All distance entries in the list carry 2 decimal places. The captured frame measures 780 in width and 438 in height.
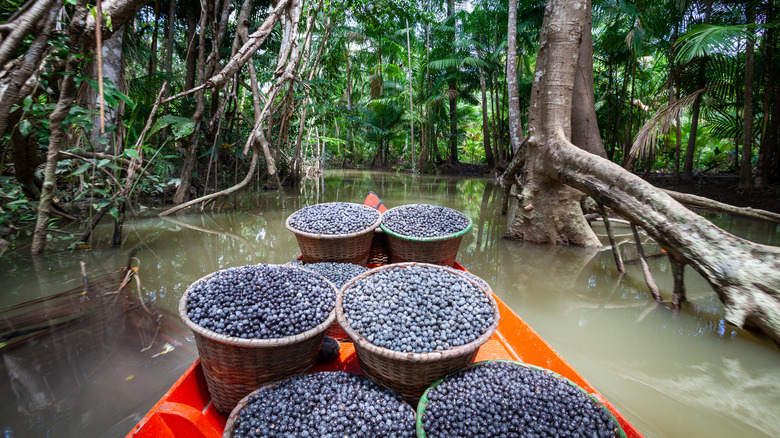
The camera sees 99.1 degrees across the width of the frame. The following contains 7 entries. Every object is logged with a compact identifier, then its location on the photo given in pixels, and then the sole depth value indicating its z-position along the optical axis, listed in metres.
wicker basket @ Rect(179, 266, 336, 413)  1.29
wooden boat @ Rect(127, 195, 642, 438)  1.21
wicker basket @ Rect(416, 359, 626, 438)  1.12
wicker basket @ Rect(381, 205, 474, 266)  2.50
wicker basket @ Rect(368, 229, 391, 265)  3.02
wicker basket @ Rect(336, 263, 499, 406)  1.27
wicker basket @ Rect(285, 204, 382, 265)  2.42
